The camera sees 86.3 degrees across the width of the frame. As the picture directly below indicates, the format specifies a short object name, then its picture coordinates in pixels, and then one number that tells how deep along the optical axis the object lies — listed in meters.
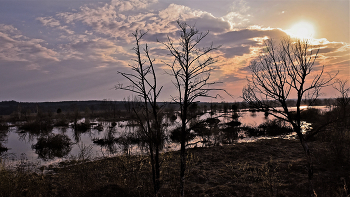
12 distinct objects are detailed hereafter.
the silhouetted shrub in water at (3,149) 19.60
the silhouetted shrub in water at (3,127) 33.34
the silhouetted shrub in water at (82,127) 34.12
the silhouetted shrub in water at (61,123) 40.00
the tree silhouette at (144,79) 6.59
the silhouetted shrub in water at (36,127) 33.25
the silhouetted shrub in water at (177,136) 22.13
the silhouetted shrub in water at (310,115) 32.78
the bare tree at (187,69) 6.15
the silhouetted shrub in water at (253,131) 25.09
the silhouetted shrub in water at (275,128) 25.87
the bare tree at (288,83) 6.05
